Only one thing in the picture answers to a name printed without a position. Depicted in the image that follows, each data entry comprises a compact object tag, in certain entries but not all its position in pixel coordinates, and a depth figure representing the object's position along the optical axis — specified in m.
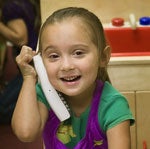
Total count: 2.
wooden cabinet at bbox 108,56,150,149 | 1.56
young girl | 1.11
